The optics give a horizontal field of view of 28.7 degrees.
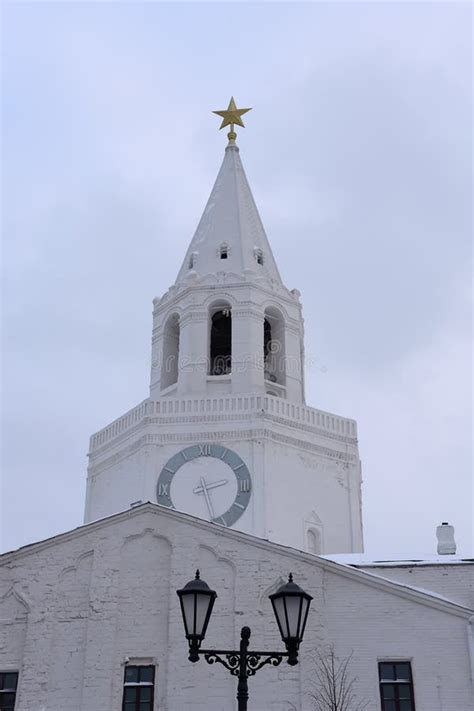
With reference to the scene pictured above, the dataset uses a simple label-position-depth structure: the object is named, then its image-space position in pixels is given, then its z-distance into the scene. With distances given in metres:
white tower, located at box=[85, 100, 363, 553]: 28.06
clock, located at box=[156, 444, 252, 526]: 27.56
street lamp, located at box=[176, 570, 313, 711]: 11.43
